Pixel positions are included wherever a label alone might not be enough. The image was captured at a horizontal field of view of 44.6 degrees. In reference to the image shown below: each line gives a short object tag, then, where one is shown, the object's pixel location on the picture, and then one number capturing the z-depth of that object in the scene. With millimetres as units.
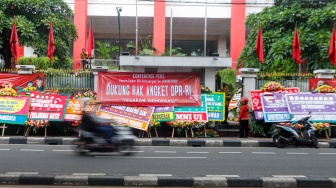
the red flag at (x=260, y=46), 20172
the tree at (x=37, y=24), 21031
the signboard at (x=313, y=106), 14289
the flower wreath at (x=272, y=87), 14906
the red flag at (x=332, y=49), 18828
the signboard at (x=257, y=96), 14641
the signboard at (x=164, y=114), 14391
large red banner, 14586
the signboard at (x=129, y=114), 14164
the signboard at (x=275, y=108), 14328
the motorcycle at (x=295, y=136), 12672
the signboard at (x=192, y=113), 14414
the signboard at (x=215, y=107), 14648
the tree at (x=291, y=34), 21219
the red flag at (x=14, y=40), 19406
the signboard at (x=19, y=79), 15312
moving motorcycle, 9492
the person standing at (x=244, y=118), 14039
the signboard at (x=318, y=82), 15266
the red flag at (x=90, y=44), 23047
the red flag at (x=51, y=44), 19578
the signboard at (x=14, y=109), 13992
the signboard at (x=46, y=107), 14086
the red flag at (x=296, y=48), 19484
